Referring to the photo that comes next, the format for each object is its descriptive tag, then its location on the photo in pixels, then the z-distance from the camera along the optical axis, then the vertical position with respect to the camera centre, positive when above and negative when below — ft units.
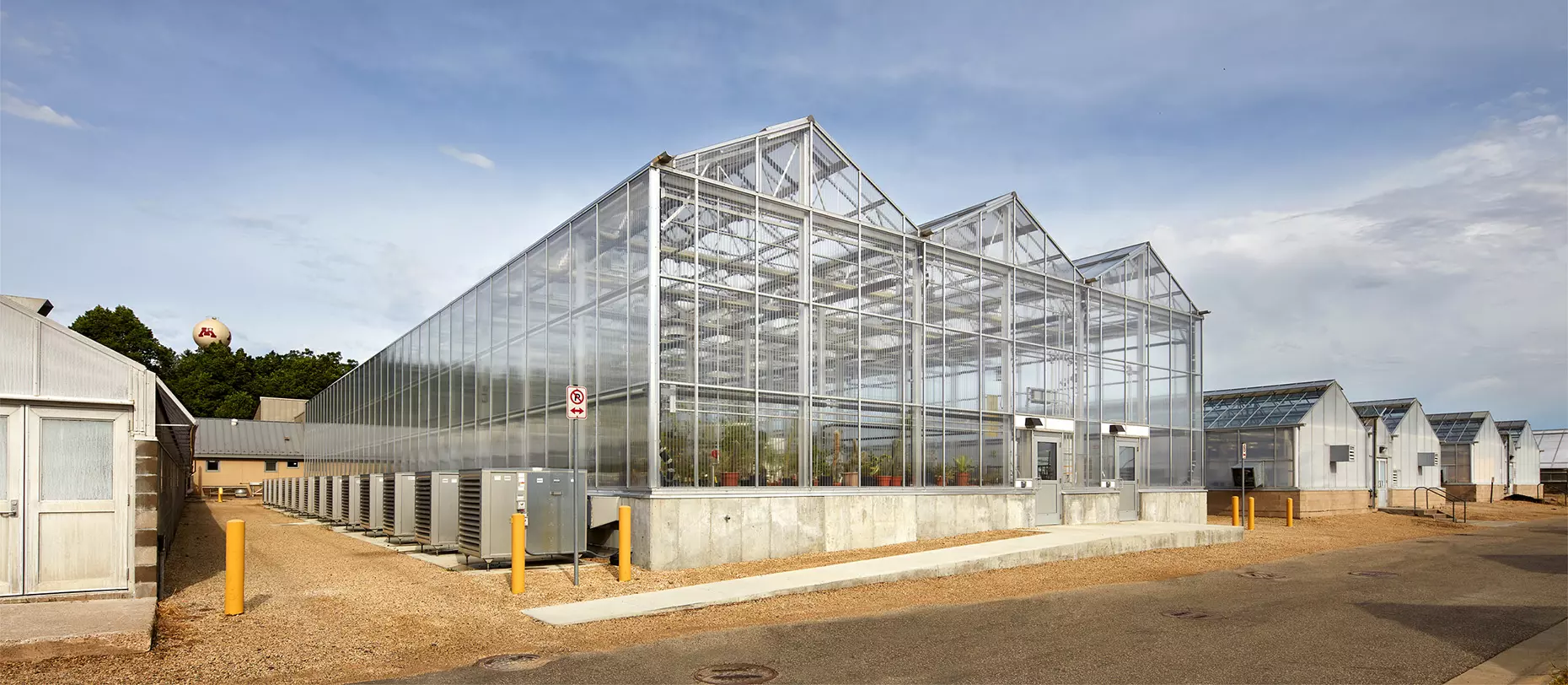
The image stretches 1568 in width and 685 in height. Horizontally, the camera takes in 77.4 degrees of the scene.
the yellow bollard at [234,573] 39.24 -7.53
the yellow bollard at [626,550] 50.44 -8.47
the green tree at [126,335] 225.35 +12.41
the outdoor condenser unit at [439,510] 61.93 -7.89
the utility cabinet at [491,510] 54.13 -6.91
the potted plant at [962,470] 77.15 -6.77
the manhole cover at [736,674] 28.43 -8.59
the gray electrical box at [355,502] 86.69 -10.23
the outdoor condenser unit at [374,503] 78.59 -9.54
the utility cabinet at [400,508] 71.20 -8.97
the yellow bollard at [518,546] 46.19 -7.61
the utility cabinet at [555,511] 54.29 -7.00
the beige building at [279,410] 224.12 -5.35
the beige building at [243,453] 191.52 -13.17
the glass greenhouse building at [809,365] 59.98 +1.49
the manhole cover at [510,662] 30.60 -8.81
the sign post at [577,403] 46.85 -0.84
